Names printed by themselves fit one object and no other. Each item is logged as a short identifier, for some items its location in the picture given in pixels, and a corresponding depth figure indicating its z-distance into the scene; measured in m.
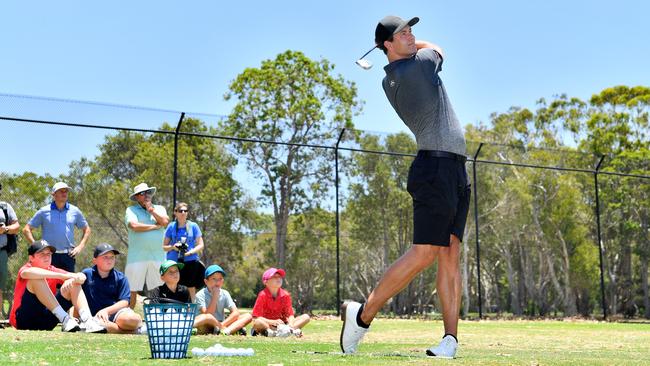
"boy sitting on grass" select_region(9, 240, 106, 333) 8.09
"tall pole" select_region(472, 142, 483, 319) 16.51
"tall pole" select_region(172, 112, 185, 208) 13.39
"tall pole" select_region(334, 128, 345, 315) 15.10
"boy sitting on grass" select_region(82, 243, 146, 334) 8.41
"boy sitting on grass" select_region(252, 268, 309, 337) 8.91
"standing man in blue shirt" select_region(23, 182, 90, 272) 10.03
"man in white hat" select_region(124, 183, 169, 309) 10.41
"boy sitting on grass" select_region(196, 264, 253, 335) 8.92
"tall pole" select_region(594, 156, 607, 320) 17.55
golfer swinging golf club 5.04
